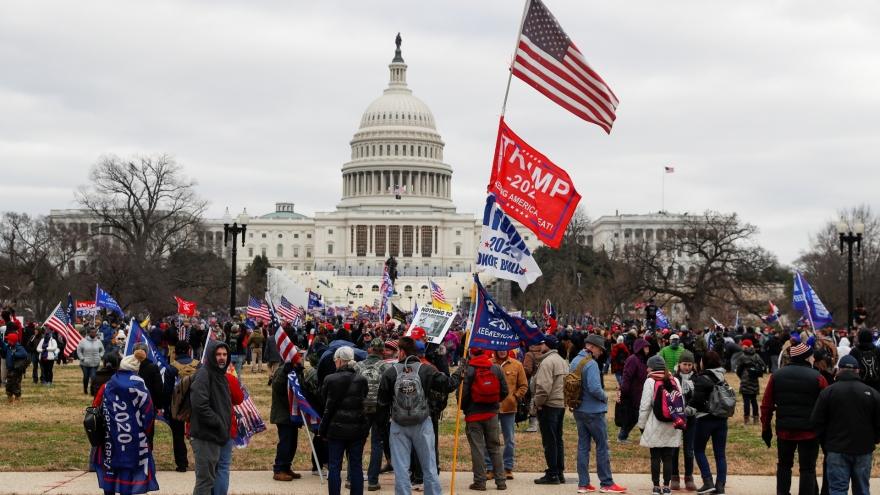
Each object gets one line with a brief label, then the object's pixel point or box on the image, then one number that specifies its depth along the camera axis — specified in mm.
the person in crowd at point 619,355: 21438
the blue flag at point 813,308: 22484
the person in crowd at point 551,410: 12523
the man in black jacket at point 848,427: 10227
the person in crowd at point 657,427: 11781
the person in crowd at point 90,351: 21980
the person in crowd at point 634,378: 14438
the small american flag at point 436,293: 36100
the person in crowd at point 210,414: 9914
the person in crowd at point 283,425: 12648
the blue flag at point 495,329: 11438
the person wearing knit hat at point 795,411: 10898
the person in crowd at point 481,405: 11852
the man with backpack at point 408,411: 10602
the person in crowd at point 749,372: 17391
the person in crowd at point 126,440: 10070
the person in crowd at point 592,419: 12070
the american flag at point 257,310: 33469
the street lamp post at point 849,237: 28656
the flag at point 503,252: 11625
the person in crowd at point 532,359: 16141
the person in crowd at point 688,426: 12219
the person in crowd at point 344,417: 10766
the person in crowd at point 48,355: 24470
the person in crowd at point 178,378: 12147
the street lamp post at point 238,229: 35353
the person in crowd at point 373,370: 11133
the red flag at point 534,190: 11898
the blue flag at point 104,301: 29430
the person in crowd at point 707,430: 12062
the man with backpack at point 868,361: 14422
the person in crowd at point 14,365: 20688
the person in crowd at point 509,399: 12805
